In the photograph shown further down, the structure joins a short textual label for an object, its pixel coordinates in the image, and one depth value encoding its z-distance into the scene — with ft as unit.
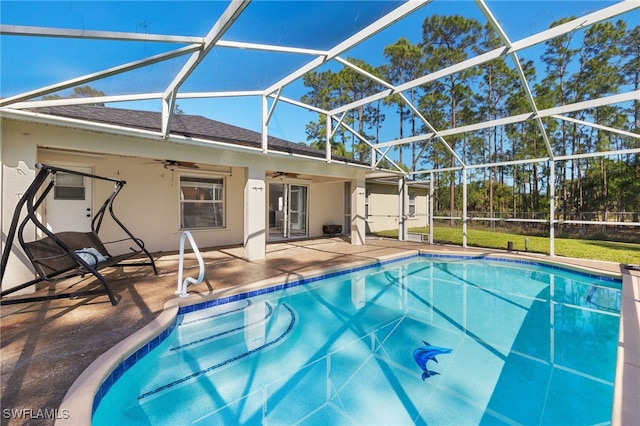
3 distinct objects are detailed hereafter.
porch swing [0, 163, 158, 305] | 11.48
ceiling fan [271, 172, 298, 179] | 33.30
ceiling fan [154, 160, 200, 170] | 24.78
